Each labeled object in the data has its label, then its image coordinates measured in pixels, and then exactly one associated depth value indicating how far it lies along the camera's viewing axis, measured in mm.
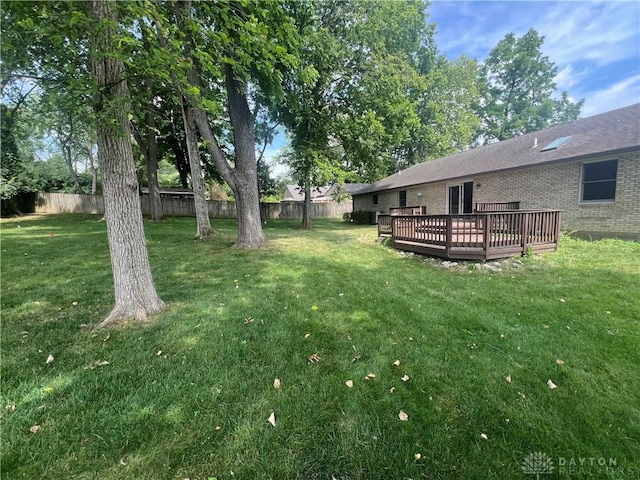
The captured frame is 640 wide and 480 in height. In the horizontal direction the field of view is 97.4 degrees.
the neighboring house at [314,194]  35031
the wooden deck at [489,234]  6719
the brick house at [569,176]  8578
